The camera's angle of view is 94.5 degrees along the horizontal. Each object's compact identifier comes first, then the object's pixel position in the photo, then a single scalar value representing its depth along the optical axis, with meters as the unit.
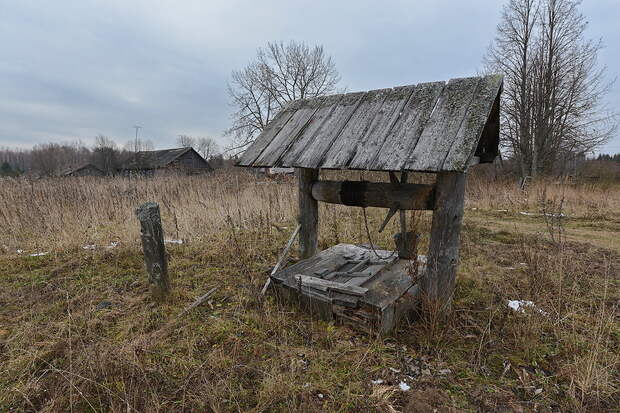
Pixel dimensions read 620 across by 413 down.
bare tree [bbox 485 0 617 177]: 14.43
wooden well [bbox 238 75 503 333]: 2.15
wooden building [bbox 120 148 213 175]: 30.81
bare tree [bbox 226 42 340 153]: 24.42
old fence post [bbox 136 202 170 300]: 2.96
